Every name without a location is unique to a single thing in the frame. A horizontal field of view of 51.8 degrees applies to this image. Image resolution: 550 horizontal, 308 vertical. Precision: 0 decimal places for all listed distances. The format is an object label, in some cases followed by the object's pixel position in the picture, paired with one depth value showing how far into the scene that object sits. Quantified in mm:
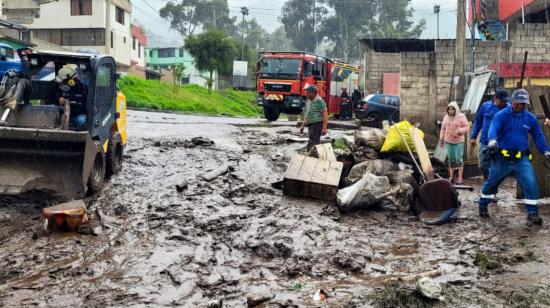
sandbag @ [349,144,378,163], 9711
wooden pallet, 8711
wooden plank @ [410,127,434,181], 9125
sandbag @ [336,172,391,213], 8078
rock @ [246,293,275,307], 4859
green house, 75062
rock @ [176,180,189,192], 8930
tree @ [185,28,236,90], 47000
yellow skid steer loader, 7668
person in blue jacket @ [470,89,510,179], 8570
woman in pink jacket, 10008
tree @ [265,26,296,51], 108688
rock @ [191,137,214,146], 13320
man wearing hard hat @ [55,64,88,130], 8438
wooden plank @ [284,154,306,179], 8922
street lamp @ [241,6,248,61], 62256
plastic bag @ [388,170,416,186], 8852
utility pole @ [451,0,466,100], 14625
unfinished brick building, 15516
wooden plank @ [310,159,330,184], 8766
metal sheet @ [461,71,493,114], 12359
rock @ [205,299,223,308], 4809
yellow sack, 9633
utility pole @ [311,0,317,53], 81188
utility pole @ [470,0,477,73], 15375
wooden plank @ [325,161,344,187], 8703
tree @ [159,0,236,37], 77062
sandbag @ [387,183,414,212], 8289
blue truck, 9633
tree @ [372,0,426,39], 74875
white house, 42719
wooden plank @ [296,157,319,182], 8859
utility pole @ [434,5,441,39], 59588
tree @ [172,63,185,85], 40034
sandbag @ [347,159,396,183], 9094
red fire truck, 22688
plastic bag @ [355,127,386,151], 9820
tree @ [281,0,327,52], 81625
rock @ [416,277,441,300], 4828
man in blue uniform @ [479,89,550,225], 7363
